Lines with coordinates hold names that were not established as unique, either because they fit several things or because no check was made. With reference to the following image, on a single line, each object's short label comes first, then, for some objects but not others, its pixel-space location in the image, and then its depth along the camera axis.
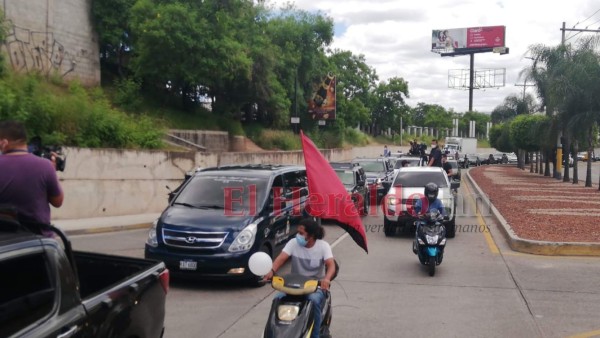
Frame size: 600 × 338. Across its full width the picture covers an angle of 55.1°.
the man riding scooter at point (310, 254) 5.45
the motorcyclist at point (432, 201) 10.03
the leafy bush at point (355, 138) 62.12
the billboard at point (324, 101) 46.34
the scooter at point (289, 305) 4.80
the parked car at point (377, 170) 21.49
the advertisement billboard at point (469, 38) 93.94
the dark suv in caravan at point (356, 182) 17.12
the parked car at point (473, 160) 67.88
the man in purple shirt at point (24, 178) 5.28
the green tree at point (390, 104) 78.94
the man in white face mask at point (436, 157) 20.28
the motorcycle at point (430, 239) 9.47
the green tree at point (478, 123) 122.03
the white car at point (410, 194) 13.55
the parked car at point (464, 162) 58.19
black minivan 8.30
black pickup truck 3.23
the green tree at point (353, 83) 57.75
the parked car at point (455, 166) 26.19
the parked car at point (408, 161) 25.99
